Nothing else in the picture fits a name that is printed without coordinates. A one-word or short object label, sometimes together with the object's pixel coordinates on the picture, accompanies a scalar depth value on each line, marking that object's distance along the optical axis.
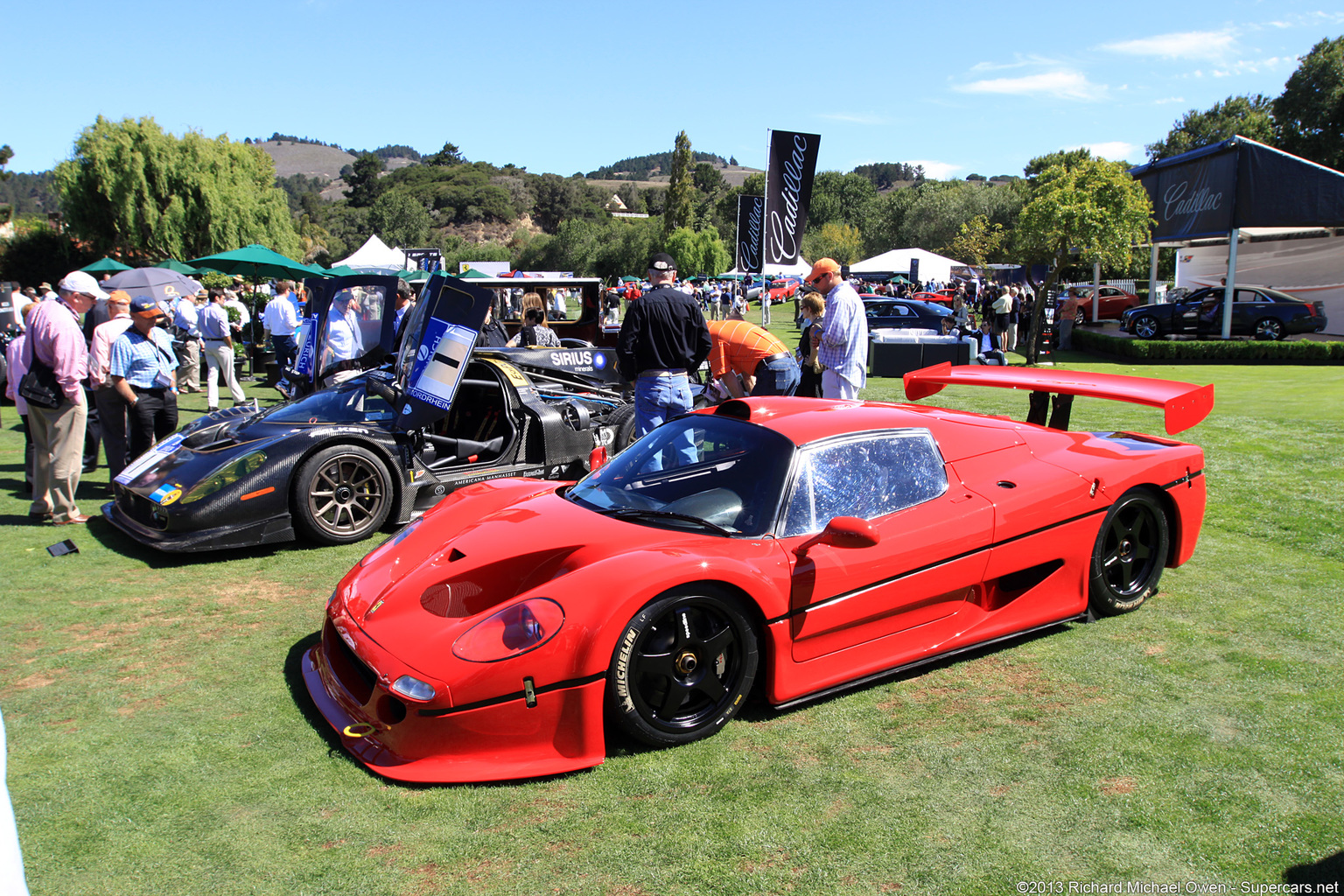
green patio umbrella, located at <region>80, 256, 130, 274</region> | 23.23
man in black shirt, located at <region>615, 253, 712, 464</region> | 6.39
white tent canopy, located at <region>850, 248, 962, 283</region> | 37.66
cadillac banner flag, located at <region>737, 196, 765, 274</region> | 17.59
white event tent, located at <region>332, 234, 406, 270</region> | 30.98
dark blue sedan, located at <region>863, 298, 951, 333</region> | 22.78
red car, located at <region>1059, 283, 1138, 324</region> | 29.77
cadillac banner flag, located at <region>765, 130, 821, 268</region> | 13.46
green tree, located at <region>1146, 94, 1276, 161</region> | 62.34
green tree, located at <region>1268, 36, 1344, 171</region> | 45.19
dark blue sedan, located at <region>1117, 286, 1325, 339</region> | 20.84
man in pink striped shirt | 6.14
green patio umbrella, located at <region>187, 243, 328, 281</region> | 17.28
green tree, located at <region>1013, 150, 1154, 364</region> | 20.97
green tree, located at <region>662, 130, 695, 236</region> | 88.50
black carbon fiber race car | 5.57
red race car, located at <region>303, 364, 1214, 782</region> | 2.94
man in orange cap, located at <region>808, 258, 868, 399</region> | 6.37
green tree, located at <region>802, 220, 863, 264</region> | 74.19
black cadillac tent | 19.08
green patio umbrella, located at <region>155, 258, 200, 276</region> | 22.54
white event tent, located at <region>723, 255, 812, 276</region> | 13.45
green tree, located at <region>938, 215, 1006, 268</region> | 58.50
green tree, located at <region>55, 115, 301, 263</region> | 41.44
